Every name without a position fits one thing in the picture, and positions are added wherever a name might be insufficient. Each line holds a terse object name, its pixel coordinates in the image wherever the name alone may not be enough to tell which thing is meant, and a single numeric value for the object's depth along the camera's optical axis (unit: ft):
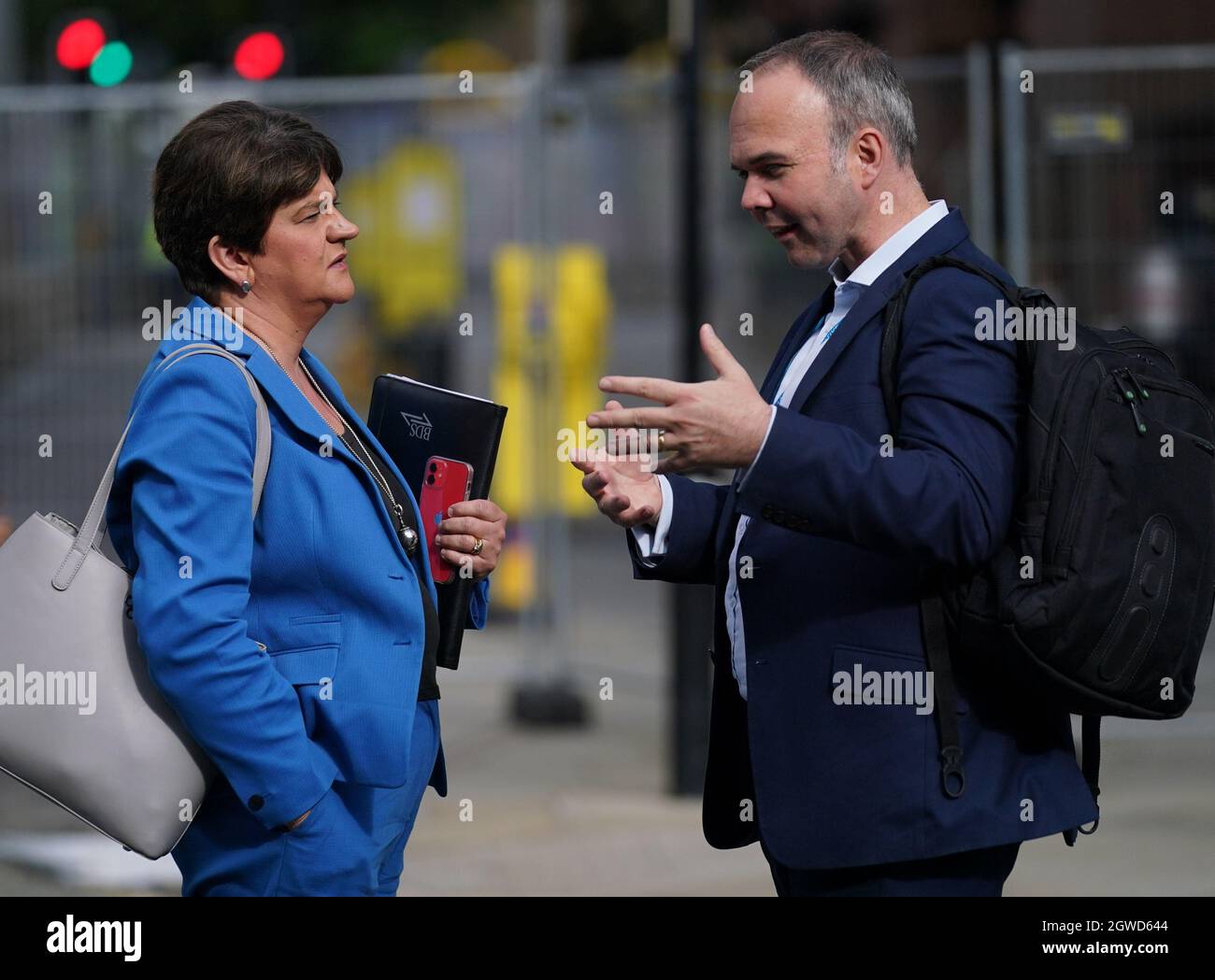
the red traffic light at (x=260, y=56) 27.27
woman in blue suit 8.46
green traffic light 28.37
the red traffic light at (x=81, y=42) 28.37
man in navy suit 8.32
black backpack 8.41
